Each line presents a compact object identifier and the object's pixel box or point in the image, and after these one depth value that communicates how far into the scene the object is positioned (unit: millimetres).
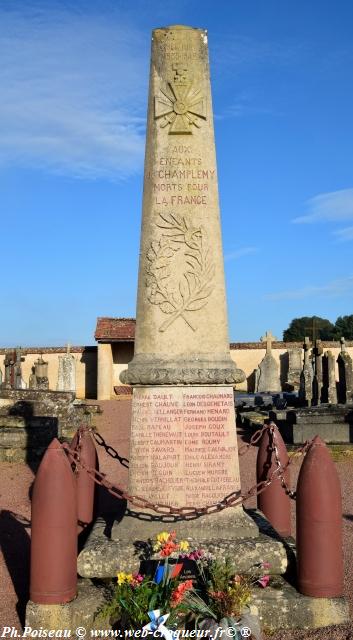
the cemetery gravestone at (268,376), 30656
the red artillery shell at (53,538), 4285
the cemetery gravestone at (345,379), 17734
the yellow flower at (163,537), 4332
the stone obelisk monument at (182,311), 5121
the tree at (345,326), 77188
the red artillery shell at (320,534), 4434
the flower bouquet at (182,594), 4043
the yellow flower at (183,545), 4320
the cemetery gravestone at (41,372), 26731
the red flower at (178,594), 4023
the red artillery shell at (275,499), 5957
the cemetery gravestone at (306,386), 19875
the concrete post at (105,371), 29619
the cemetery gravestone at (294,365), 30453
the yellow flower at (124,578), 4148
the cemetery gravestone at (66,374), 30516
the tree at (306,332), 76062
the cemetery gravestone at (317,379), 19297
